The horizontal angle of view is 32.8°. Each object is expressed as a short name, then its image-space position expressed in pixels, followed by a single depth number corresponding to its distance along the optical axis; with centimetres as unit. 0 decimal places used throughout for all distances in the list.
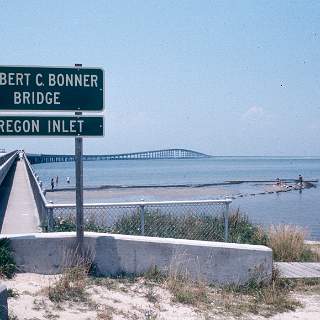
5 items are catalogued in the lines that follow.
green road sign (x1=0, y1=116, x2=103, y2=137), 753
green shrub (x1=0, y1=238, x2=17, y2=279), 717
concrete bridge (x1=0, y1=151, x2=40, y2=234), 1327
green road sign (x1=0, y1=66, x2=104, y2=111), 754
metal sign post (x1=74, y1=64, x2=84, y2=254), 763
